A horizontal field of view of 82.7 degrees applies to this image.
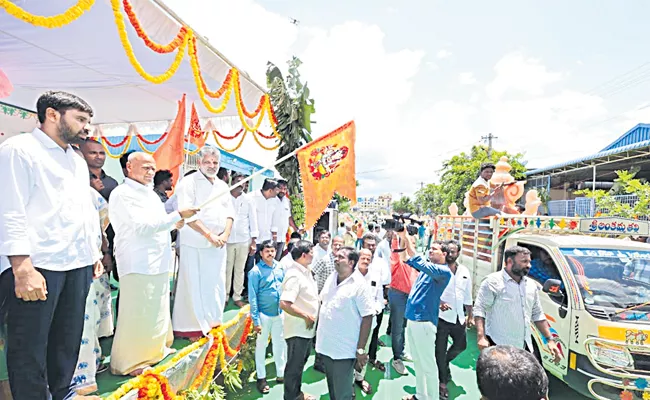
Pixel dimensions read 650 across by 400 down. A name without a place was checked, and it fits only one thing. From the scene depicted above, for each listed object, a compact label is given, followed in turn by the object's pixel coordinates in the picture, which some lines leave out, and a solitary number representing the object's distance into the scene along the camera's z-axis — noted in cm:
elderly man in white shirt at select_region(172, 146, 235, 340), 349
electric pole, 2733
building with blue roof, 1363
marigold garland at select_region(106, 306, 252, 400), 247
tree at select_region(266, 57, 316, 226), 622
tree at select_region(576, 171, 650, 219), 887
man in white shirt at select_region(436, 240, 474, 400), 407
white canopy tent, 305
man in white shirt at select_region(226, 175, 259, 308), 491
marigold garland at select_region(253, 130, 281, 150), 646
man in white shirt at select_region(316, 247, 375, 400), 293
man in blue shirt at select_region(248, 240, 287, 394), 398
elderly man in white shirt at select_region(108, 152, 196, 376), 272
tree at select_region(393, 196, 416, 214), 7141
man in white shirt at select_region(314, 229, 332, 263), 480
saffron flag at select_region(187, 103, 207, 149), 678
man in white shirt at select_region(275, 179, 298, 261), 595
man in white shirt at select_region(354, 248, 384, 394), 420
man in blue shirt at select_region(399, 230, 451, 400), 354
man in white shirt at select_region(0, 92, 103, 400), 175
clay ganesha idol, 678
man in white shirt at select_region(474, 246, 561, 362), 335
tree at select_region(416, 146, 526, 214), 2169
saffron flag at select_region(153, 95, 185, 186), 543
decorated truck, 340
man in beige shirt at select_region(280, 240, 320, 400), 329
